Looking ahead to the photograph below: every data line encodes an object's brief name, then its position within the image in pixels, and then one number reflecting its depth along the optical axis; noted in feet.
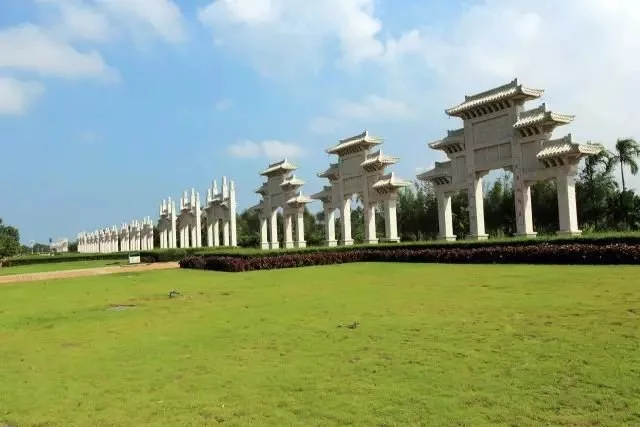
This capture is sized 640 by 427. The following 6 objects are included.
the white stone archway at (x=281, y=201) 130.72
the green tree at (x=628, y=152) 112.57
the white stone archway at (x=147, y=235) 242.78
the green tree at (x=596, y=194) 122.72
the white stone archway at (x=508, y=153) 75.41
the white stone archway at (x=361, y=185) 103.65
